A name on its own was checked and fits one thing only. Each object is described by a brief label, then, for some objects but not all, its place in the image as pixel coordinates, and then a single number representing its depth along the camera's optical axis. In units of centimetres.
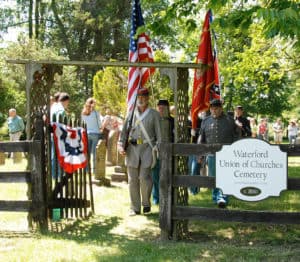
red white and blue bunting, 790
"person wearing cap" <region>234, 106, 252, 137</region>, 1245
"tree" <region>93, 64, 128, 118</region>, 1906
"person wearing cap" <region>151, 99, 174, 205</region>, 689
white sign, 633
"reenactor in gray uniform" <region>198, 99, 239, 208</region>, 882
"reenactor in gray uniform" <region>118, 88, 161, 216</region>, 852
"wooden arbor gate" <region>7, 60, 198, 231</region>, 708
